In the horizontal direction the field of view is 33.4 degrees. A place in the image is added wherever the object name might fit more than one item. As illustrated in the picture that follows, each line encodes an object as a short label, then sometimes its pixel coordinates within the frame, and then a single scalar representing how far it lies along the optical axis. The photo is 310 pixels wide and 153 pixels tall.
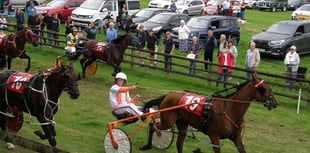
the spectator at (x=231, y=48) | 19.96
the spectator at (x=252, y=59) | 19.41
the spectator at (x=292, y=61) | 19.38
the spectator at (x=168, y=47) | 20.97
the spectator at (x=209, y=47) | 20.92
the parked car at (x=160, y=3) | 42.59
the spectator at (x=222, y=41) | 20.73
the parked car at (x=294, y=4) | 50.29
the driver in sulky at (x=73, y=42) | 20.20
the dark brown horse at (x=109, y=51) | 19.25
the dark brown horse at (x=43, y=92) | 10.73
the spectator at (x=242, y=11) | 38.19
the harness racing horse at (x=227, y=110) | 10.35
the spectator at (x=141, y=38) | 21.73
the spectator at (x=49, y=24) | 25.39
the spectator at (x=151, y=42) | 21.91
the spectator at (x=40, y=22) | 26.33
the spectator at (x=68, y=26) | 25.52
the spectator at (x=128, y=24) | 29.11
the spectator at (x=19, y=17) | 29.23
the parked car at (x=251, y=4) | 48.58
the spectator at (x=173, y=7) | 36.91
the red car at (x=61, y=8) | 33.59
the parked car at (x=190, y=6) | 40.69
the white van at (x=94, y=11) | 31.84
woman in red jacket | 19.27
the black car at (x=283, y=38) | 25.30
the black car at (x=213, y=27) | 26.92
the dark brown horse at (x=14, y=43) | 19.19
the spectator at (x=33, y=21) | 26.23
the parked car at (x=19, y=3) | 38.83
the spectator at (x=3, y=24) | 25.69
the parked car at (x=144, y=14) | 31.55
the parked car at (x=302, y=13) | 37.38
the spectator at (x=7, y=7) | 34.63
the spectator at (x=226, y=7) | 36.94
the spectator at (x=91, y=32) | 24.83
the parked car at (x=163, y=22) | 28.81
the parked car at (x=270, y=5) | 47.88
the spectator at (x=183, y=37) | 24.86
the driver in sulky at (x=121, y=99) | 11.40
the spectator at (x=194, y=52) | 20.53
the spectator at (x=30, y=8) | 29.34
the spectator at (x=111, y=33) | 22.56
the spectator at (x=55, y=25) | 25.70
